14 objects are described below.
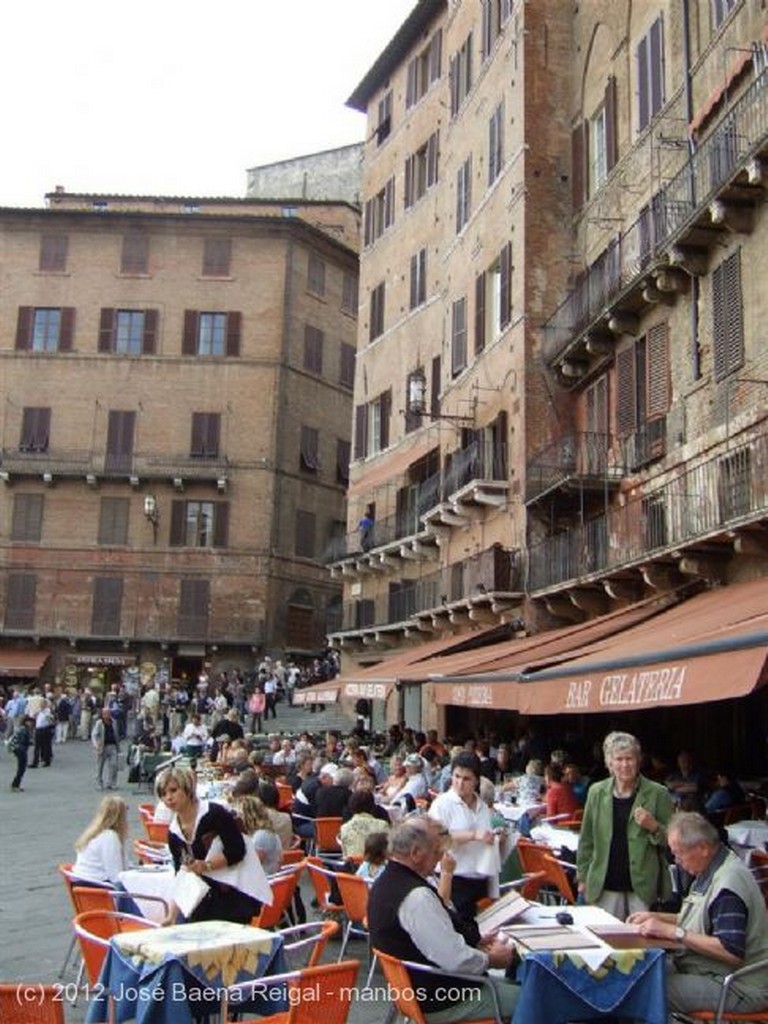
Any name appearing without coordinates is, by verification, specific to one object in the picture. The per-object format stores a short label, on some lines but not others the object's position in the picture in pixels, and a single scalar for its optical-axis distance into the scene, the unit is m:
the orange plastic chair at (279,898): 7.22
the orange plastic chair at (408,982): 4.87
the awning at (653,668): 7.02
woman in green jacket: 5.98
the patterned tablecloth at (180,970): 4.79
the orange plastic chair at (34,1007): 3.84
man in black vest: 4.94
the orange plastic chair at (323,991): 4.37
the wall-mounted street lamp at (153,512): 40.97
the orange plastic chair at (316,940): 5.36
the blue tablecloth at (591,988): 4.62
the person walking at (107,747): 20.99
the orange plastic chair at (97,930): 5.57
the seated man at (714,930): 4.97
